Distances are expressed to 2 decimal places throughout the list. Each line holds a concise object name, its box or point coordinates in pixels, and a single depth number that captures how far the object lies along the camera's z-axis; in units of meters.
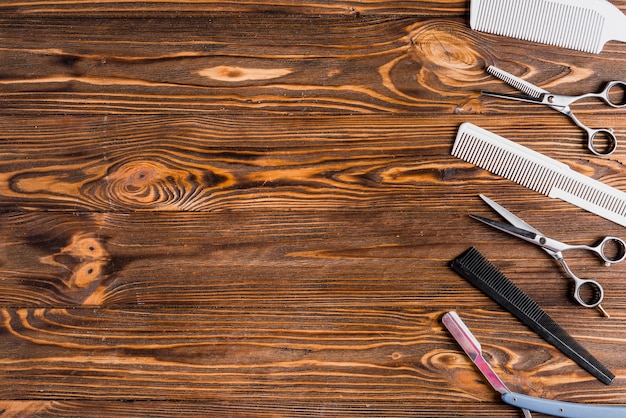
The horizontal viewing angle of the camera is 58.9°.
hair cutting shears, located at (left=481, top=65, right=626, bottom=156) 1.30
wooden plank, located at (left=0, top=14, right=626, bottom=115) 1.34
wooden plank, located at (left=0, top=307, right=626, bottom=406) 1.33
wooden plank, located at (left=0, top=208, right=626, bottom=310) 1.34
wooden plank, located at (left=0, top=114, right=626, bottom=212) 1.34
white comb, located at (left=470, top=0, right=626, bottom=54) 1.31
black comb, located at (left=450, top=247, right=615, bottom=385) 1.31
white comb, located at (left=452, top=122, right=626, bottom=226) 1.31
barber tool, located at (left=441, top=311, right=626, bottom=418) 1.27
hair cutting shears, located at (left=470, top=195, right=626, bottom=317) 1.28
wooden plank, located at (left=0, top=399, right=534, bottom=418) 1.34
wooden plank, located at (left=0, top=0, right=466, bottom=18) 1.35
